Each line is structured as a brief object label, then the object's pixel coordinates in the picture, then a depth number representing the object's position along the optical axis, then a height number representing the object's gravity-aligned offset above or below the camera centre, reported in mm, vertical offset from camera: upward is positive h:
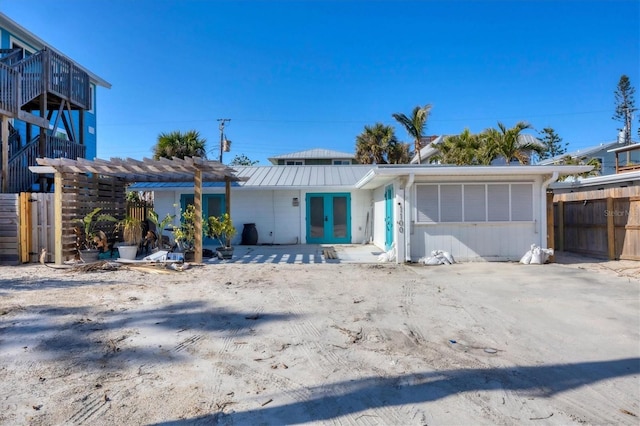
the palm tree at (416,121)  22031 +5456
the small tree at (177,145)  19719 +3718
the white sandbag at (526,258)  9849 -1170
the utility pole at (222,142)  32438 +6316
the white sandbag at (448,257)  9938 -1120
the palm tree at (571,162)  21762 +3066
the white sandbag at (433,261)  9829 -1204
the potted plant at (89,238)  9750 -572
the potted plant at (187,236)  10070 -515
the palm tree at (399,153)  25391 +4100
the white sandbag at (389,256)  10352 -1137
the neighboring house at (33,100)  10820 +3888
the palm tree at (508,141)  17755 +3487
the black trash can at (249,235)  14852 -744
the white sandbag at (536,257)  9766 -1119
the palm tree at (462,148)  20609 +3707
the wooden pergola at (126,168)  9109 +1222
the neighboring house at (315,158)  30062 +4565
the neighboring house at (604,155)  27969 +4406
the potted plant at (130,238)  10008 -598
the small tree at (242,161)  52031 +7580
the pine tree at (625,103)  38844 +11239
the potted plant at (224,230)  10789 -401
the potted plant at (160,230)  10578 -394
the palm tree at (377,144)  25406 +4753
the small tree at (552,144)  37406 +6806
